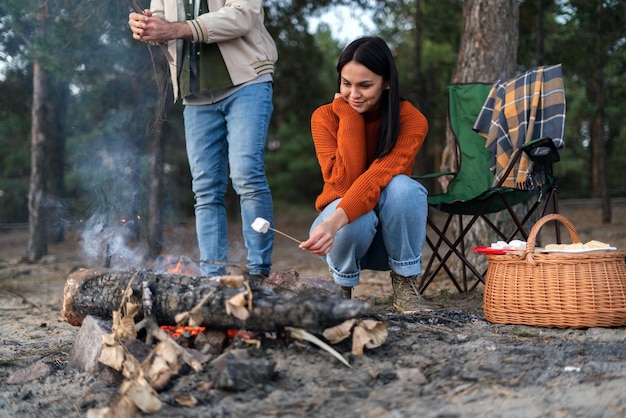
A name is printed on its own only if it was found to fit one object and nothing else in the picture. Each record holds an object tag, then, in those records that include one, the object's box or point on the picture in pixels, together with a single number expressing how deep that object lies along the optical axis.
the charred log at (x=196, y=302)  1.92
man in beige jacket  2.80
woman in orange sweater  2.58
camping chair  3.20
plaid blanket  3.43
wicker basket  2.46
